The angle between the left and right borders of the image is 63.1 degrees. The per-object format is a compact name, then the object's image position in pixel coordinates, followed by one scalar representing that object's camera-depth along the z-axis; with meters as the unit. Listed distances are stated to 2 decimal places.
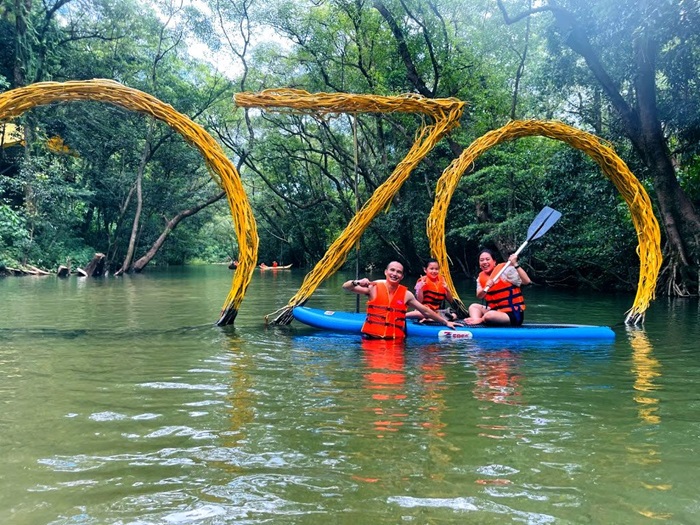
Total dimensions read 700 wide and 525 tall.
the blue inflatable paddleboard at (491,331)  6.75
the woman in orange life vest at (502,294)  7.36
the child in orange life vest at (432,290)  7.79
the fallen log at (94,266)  23.00
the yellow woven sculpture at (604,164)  8.24
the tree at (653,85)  10.75
